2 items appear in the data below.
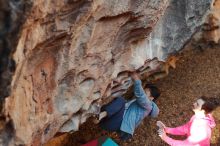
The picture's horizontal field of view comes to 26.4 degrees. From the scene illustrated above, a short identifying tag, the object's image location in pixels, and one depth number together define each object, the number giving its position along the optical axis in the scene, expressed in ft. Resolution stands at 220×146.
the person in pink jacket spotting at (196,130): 17.24
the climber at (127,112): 16.90
